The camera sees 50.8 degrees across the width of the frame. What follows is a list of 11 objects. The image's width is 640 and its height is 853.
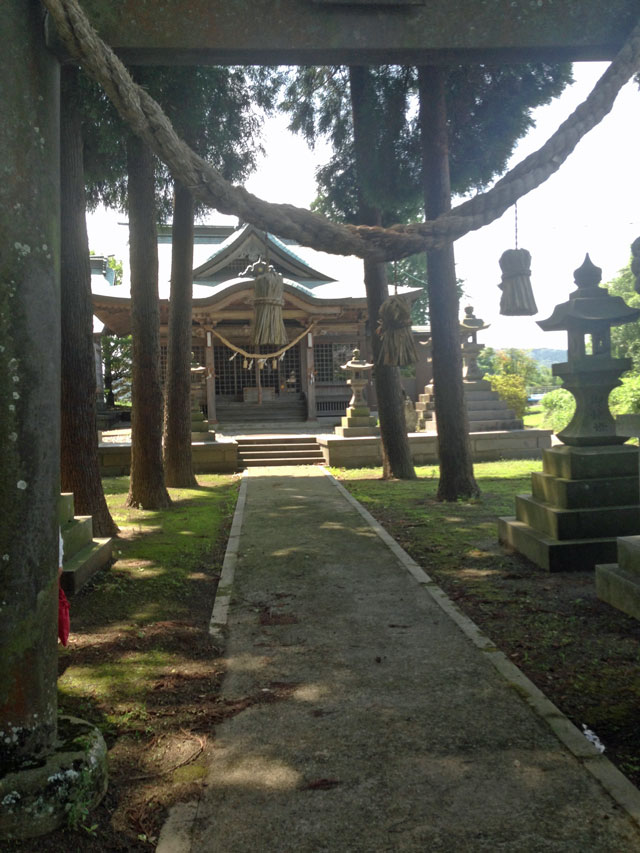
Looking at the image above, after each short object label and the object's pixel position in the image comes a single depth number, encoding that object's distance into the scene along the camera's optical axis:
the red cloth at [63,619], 3.68
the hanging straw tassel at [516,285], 4.62
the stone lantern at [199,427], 17.17
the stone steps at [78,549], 5.68
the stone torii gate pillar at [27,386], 2.44
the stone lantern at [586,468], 6.22
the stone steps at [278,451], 17.42
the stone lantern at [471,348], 20.42
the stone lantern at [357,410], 17.67
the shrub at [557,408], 26.19
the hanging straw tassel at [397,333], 7.00
